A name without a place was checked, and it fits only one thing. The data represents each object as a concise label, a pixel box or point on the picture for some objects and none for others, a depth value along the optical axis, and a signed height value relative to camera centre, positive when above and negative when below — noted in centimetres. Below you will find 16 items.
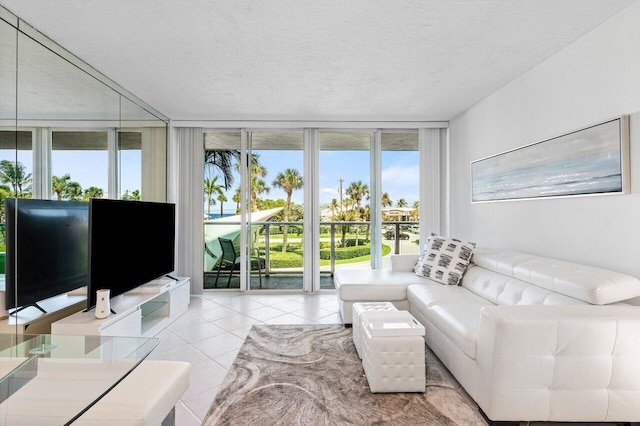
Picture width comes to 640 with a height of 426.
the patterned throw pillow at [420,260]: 368 -53
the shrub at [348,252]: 496 -58
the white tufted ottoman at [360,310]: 258 -81
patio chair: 484 -66
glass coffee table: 96 -57
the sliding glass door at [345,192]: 485 +34
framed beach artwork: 211 +39
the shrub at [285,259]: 490 -68
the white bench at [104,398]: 97 -72
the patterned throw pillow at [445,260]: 331 -49
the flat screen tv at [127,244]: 253 -27
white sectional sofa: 167 -75
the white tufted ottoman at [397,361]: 209 -95
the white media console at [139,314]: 234 -84
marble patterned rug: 185 -117
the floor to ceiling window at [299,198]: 480 +25
